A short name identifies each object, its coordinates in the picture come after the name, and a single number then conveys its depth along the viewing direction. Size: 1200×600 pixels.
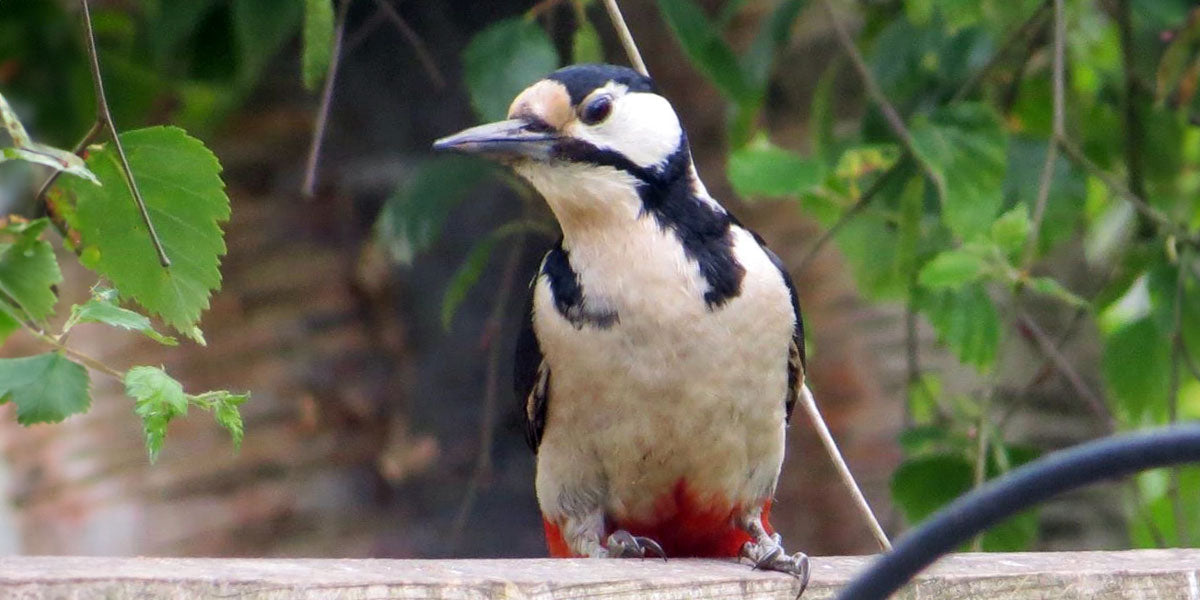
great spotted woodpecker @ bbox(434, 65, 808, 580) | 5.69
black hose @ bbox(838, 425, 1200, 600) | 2.89
